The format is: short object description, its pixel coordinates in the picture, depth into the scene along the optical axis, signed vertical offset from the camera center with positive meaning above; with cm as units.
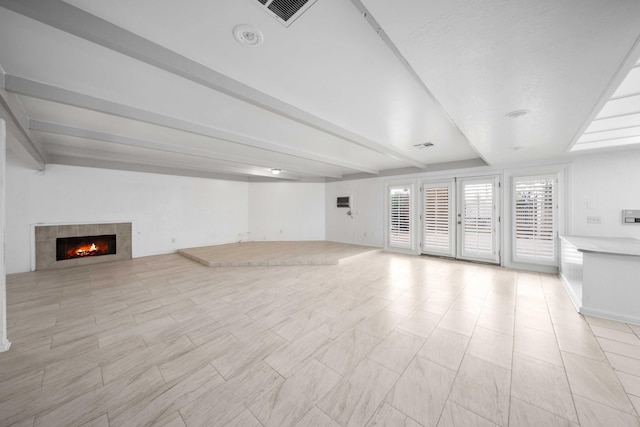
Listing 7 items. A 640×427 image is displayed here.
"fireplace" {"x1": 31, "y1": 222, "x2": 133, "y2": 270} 476 -75
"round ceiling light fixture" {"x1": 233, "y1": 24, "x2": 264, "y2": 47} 147 +125
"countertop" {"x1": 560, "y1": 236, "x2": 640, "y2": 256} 256 -45
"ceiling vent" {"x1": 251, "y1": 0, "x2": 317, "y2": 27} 125 +122
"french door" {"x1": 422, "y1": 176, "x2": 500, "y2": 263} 511 -15
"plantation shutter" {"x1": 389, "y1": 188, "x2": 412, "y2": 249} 638 -16
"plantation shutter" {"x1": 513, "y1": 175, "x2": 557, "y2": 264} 443 -13
